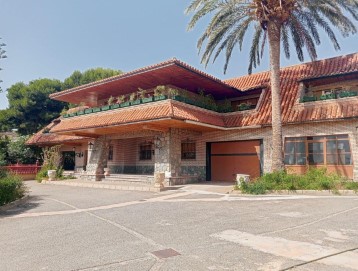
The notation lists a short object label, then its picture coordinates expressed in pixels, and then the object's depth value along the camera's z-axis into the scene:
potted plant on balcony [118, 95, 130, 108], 17.95
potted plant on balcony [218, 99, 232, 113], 19.92
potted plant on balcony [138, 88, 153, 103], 16.57
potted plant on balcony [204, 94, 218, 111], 18.74
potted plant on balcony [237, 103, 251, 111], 19.03
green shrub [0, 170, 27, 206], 11.18
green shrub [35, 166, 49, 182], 23.78
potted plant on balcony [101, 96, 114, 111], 19.19
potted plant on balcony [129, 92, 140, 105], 17.33
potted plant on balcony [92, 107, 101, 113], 19.89
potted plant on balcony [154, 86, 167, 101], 15.96
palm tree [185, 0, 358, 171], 14.52
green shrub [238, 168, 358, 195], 12.30
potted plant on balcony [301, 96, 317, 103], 16.43
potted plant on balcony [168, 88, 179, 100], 15.95
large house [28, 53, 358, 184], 15.33
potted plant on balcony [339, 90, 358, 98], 15.09
